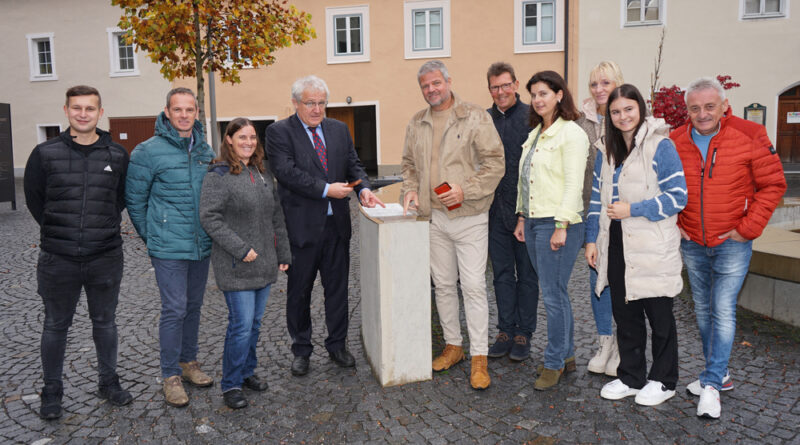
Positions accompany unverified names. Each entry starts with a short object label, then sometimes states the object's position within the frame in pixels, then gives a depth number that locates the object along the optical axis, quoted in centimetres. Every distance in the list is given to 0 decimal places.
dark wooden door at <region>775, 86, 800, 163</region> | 1844
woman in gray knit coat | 365
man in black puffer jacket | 356
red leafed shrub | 885
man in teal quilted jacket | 375
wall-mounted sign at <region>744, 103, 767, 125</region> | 1798
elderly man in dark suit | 419
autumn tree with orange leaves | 795
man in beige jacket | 405
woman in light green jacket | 372
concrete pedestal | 388
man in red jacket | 341
